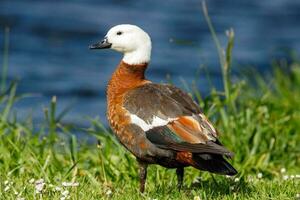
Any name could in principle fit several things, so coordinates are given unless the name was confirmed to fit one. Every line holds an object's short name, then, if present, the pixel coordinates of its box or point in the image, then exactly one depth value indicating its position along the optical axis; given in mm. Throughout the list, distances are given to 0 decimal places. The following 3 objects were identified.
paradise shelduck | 12328
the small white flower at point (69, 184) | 12391
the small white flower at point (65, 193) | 11953
